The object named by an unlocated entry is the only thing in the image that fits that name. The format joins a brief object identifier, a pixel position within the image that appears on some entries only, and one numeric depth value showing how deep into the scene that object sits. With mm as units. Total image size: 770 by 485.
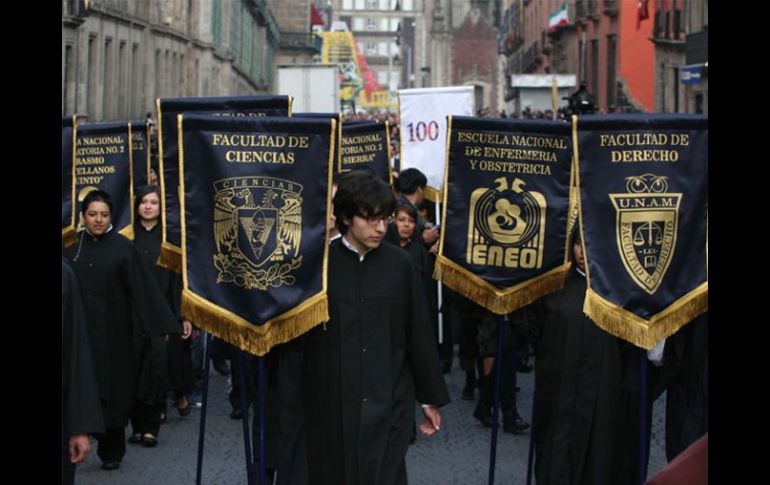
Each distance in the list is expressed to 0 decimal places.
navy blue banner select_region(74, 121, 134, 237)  10828
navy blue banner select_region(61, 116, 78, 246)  10055
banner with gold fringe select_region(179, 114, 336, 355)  6230
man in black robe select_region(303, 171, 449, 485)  5965
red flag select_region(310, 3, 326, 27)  86712
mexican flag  51656
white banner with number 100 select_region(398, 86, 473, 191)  15383
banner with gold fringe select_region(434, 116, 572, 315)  7996
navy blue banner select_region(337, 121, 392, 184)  12484
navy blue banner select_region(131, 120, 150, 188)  11523
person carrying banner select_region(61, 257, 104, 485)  5441
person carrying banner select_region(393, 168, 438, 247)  11680
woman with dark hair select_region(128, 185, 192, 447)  9672
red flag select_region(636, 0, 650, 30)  37219
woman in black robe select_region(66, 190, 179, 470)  8867
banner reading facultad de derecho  6613
